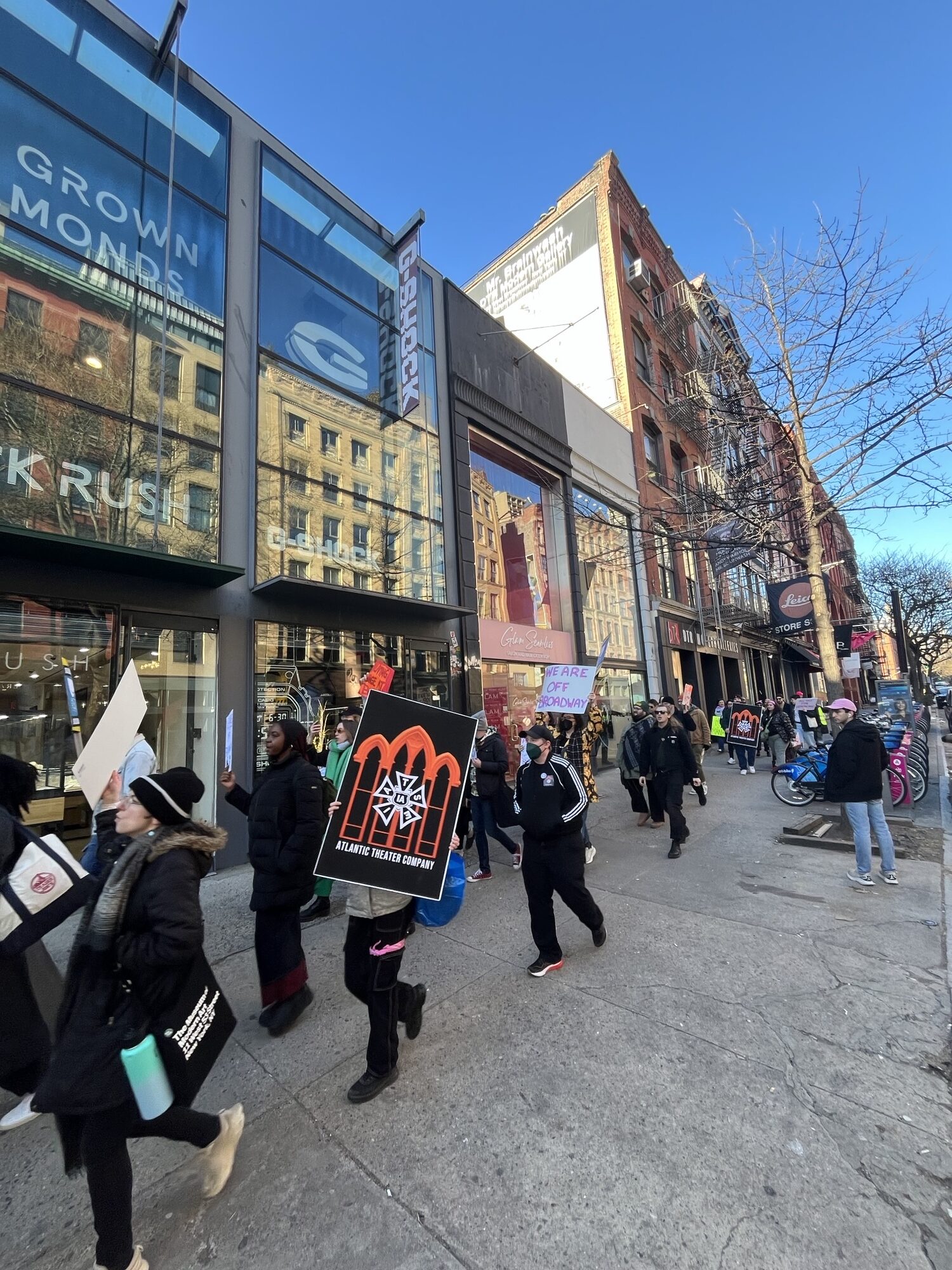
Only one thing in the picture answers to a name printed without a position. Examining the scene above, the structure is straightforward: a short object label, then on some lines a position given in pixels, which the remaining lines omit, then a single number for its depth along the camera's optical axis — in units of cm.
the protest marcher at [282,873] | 345
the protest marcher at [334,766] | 492
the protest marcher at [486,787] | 661
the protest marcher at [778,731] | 1312
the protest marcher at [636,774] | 856
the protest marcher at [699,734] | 1077
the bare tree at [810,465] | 793
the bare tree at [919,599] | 3531
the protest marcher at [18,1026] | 255
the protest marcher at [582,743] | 741
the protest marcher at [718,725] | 1617
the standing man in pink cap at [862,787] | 570
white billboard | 2103
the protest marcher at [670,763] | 704
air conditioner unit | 2120
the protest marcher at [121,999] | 185
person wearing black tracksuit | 404
